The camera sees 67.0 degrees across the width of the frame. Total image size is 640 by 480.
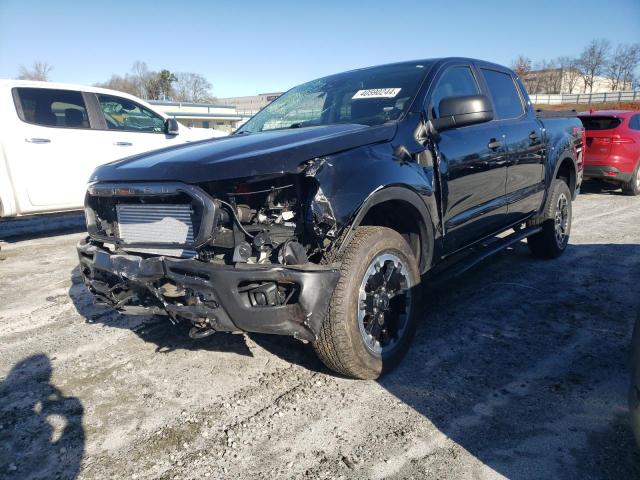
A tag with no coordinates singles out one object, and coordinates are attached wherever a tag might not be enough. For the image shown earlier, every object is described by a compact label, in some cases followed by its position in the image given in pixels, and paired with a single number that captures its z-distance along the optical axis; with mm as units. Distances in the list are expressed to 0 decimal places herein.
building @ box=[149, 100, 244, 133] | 37844
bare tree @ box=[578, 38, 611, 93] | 73375
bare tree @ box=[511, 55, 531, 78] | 72575
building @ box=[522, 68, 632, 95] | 76875
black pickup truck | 2389
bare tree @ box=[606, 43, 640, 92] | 71125
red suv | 9508
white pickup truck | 6047
